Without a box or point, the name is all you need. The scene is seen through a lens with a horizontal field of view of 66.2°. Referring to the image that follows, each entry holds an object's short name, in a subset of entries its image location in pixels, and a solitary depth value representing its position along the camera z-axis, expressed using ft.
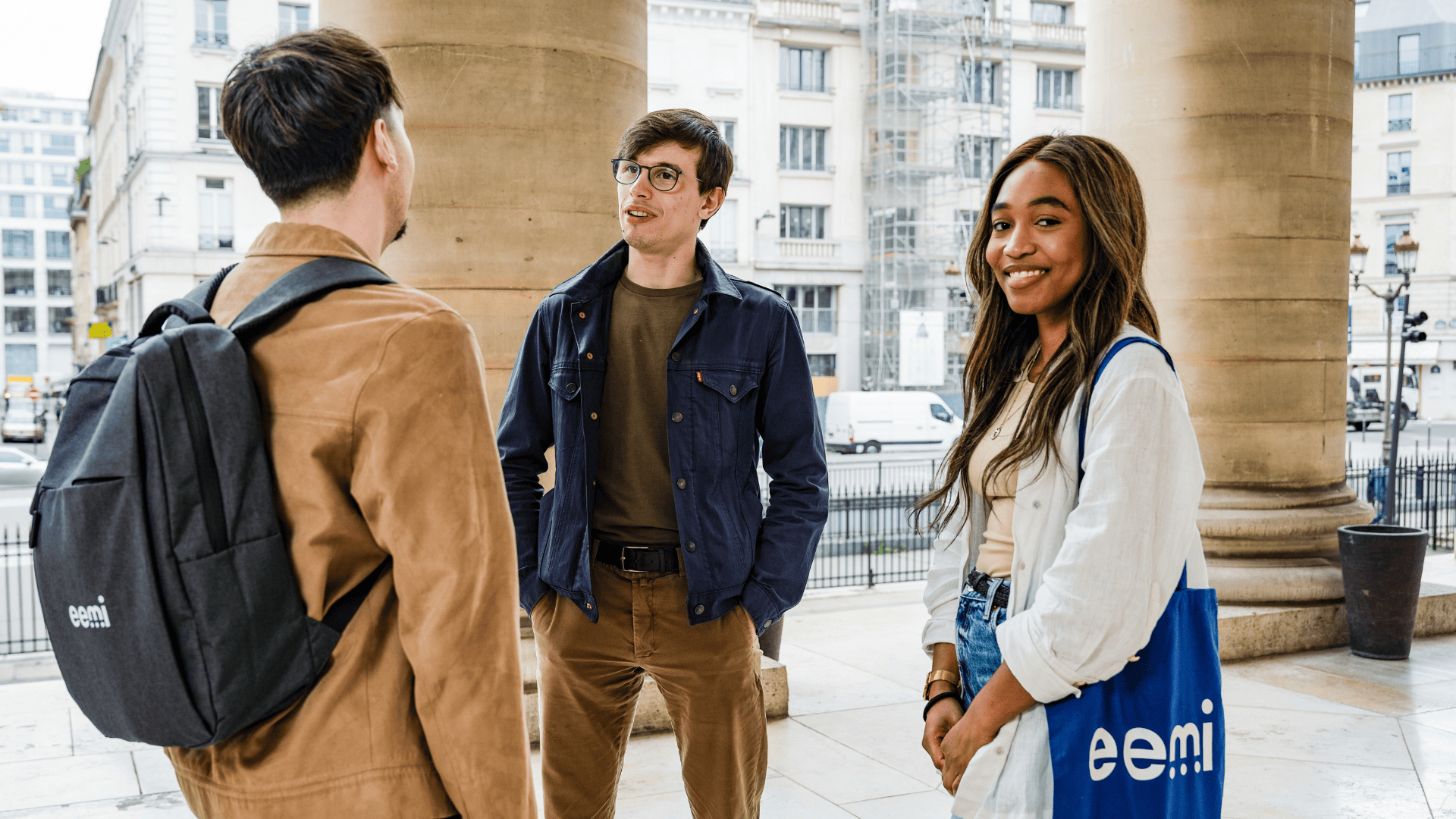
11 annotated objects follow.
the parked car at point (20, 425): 106.83
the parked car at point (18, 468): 71.93
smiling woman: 6.53
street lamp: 57.06
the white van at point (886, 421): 99.71
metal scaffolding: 129.90
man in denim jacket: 9.89
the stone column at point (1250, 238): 24.14
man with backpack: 4.88
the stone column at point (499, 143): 17.01
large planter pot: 23.58
